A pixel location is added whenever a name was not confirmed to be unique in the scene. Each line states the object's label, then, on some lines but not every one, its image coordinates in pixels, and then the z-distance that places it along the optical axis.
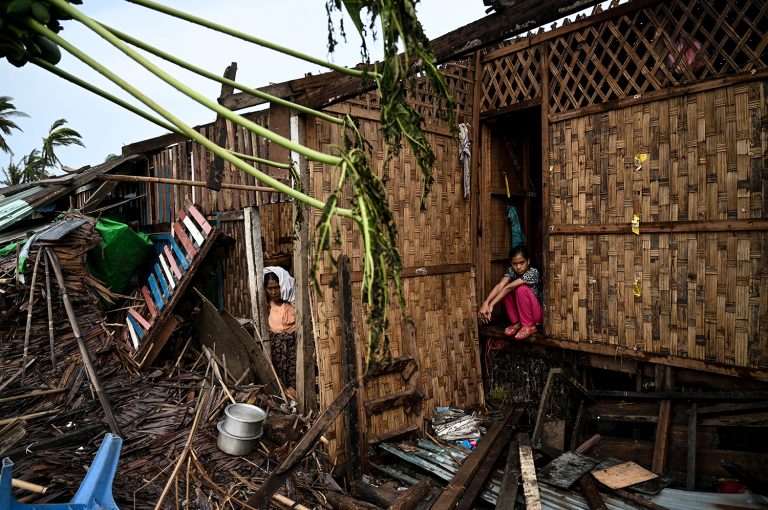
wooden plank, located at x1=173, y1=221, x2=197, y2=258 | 6.02
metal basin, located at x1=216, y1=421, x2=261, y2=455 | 4.39
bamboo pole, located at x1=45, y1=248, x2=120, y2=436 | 4.66
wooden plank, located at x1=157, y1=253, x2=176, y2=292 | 6.17
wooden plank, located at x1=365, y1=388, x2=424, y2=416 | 4.90
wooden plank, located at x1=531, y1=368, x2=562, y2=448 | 5.00
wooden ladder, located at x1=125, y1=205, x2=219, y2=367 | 5.90
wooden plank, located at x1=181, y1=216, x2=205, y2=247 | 5.98
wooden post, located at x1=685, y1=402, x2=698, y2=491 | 4.06
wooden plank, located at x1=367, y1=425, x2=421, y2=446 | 4.89
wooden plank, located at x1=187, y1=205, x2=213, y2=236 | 5.99
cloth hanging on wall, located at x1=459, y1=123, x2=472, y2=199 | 6.09
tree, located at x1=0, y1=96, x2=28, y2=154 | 20.64
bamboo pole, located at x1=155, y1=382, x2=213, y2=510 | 3.78
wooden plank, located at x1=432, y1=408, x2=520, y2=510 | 3.88
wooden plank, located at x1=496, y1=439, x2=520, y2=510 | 3.82
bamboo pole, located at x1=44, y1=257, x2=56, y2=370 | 5.43
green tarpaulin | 6.80
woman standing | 5.65
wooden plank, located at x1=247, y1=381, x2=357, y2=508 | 3.69
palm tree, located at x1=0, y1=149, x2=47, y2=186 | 20.67
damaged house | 4.11
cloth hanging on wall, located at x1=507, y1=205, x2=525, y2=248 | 6.83
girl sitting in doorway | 5.77
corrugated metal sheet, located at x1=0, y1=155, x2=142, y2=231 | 7.59
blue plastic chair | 2.48
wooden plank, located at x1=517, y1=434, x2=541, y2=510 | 3.78
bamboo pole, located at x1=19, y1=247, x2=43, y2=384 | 5.25
